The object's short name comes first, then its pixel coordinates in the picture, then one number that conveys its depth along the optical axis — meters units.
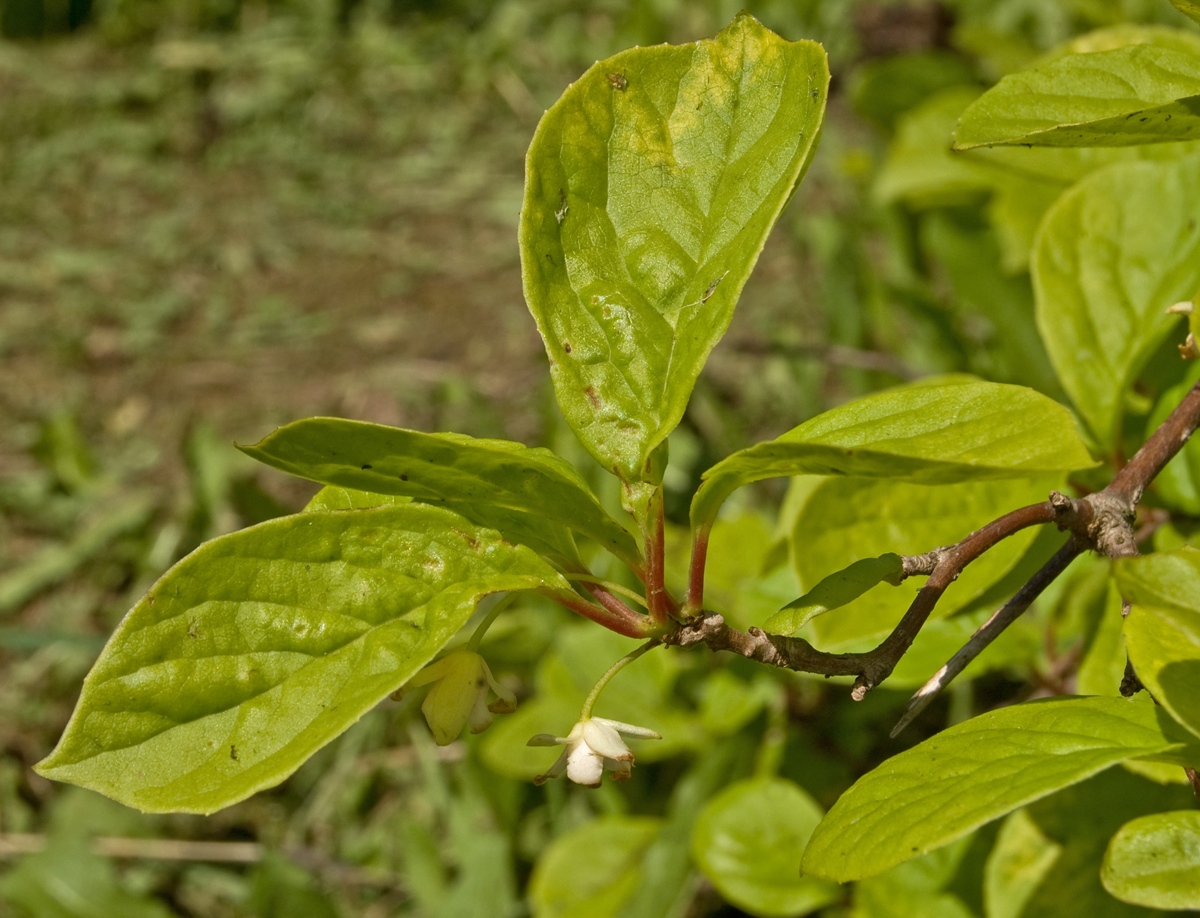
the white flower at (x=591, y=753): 0.54
